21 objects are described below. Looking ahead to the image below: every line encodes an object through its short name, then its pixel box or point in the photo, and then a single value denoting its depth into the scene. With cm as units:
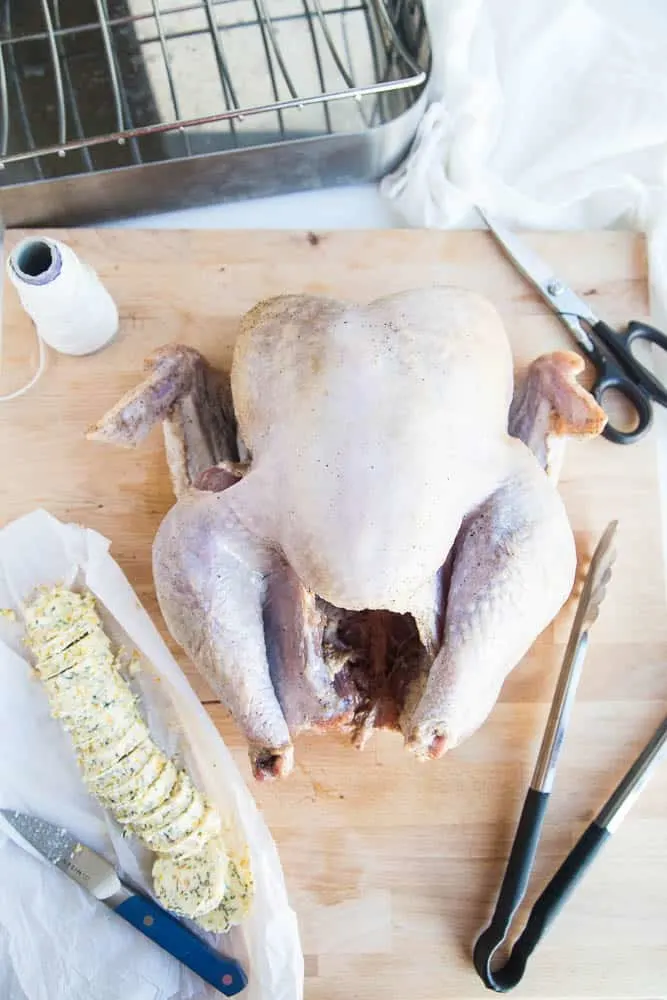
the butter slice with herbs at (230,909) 115
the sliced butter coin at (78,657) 115
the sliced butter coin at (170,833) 115
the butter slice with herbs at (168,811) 115
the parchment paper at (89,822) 116
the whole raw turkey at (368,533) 97
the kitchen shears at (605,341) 127
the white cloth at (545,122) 135
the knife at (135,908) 115
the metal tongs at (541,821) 115
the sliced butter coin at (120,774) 115
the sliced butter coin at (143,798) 114
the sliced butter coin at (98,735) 114
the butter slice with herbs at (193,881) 113
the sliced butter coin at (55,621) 117
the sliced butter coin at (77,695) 114
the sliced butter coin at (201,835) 115
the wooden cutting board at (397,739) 119
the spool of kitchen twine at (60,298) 111
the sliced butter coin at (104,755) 114
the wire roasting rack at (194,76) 135
